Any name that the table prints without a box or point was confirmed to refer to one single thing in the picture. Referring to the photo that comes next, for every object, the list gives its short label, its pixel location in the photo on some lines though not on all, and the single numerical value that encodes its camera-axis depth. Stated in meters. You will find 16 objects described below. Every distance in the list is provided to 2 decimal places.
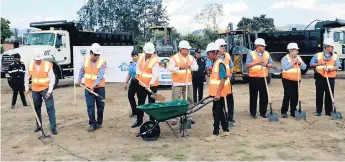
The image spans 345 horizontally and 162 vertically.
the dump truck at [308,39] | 20.88
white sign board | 15.49
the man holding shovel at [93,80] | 8.23
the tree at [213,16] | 39.66
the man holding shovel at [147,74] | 8.02
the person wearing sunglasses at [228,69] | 8.65
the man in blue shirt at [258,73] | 9.16
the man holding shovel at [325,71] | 9.23
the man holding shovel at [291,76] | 9.06
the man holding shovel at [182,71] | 8.23
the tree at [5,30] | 43.47
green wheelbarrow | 6.86
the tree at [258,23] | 47.43
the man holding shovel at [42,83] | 7.98
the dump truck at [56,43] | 17.59
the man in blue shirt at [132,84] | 8.47
